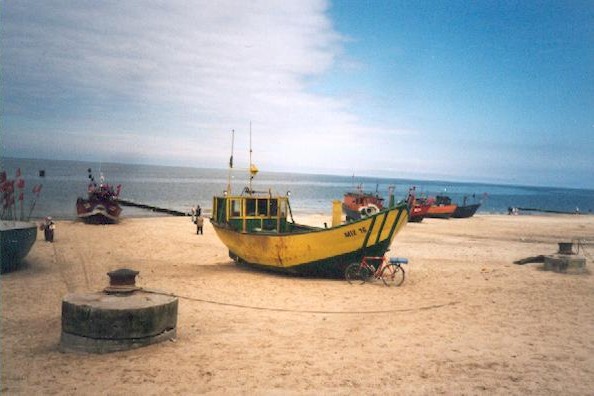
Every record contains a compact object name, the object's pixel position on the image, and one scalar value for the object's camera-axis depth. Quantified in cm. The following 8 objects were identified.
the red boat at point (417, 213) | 4266
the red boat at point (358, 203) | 4406
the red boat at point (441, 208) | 4838
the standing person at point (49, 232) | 2156
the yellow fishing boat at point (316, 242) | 1451
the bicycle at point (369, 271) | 1476
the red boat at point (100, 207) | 3166
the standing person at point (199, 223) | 2786
